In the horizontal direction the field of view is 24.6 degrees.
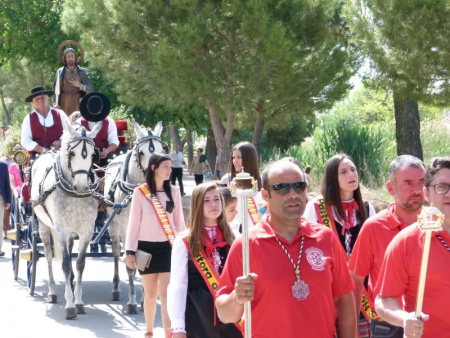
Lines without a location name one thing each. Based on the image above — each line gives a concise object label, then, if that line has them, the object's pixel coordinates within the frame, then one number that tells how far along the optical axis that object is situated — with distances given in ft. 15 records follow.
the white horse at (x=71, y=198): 40.70
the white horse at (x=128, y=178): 40.65
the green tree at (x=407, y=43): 53.01
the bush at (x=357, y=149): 70.69
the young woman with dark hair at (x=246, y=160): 29.94
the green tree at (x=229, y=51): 73.46
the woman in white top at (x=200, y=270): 21.65
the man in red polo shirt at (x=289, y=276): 15.99
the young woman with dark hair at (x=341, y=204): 24.43
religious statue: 51.37
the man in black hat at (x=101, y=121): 45.91
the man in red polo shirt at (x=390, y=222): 20.18
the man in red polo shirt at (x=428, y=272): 15.96
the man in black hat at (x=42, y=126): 46.68
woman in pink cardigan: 31.58
